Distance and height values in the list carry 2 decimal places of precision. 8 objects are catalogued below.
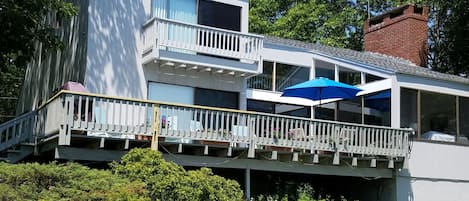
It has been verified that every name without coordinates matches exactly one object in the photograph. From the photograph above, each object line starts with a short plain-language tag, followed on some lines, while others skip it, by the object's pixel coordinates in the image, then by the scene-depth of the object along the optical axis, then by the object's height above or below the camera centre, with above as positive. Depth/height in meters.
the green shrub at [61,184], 9.85 -0.81
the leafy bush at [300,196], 15.80 -1.41
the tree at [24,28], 14.09 +2.45
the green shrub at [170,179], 11.14 -0.74
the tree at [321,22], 32.41 +6.29
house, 13.98 +0.84
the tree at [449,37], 28.30 +5.17
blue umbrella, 17.06 +1.47
